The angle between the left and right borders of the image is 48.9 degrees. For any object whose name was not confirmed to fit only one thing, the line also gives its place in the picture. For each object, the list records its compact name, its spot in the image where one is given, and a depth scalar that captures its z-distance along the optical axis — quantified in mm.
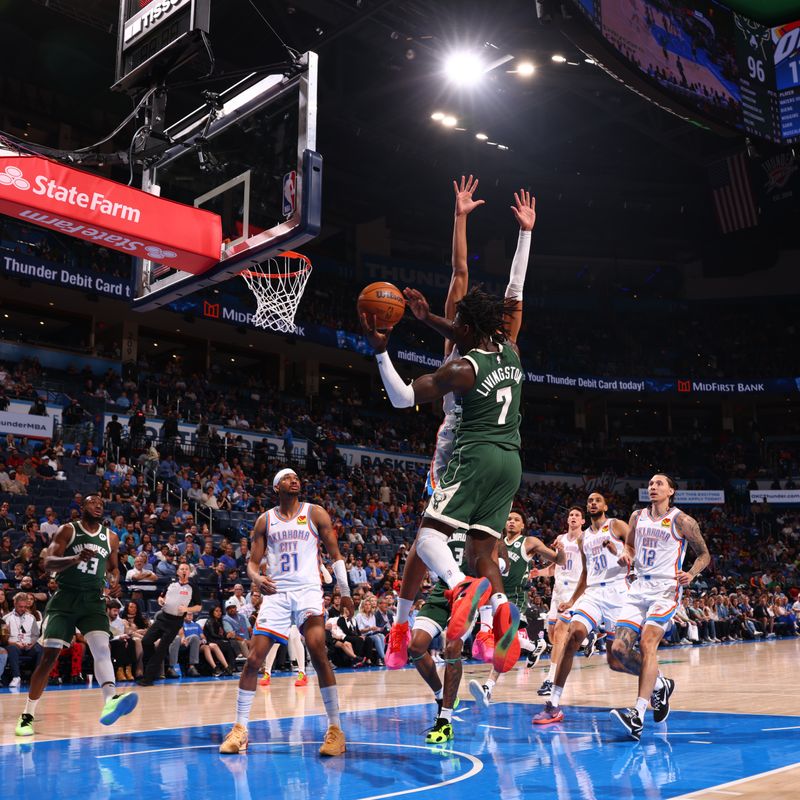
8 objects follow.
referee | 11969
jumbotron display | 9422
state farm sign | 7203
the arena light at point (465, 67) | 22048
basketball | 4898
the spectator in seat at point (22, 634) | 11625
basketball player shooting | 4914
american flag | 26875
